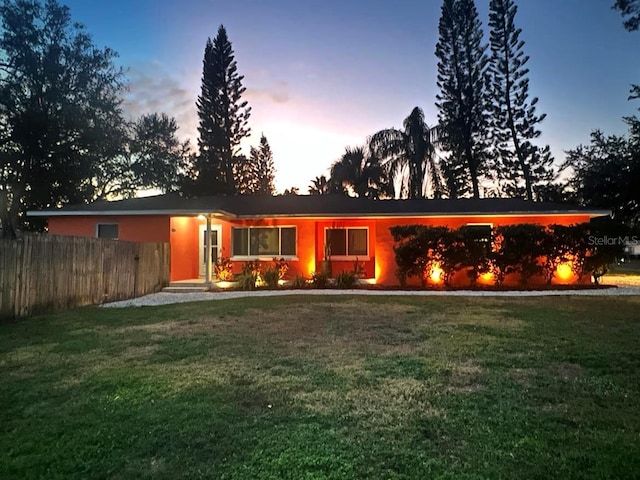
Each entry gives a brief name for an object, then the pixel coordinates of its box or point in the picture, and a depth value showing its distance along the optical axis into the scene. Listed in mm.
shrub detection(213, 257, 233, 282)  15078
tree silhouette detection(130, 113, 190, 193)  27047
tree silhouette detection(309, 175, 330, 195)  30500
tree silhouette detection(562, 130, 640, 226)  24584
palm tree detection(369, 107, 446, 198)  23156
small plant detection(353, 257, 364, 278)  15728
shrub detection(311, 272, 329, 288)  13914
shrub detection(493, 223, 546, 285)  13484
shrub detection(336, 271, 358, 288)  13898
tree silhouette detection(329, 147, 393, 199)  23500
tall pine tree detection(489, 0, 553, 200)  27484
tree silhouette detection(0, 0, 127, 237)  21016
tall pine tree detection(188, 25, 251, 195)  34781
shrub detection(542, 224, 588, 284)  13617
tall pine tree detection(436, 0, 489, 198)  28156
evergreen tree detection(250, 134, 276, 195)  40969
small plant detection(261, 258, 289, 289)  14145
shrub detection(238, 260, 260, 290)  13688
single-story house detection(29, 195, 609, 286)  14750
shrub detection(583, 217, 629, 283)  13390
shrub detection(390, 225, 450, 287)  13648
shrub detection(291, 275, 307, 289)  13891
